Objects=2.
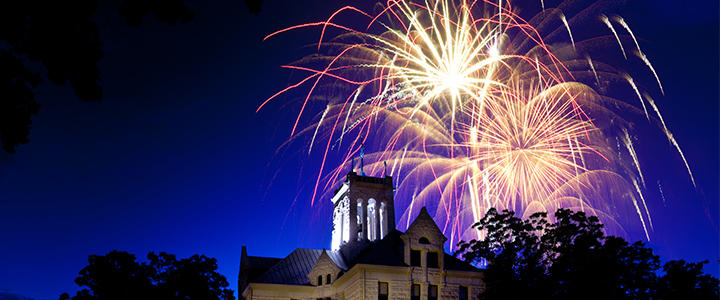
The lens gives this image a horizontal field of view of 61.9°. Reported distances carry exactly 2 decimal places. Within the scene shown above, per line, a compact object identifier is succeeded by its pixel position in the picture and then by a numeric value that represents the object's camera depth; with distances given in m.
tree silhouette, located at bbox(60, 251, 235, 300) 52.71
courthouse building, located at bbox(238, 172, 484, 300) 45.69
